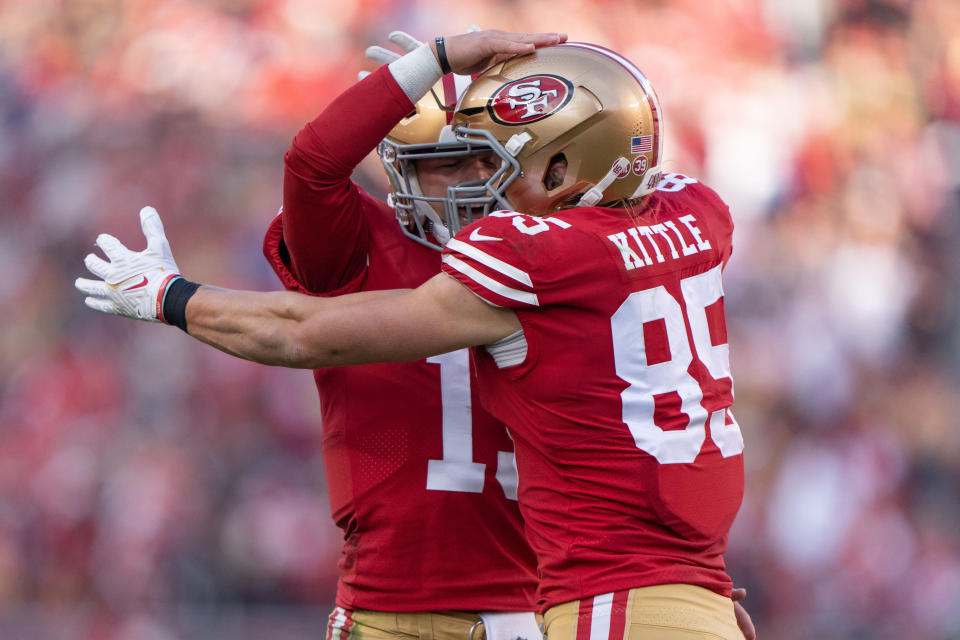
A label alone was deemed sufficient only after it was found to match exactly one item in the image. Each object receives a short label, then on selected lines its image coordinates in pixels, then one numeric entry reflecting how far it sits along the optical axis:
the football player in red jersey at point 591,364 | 14.72
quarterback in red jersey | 15.10
